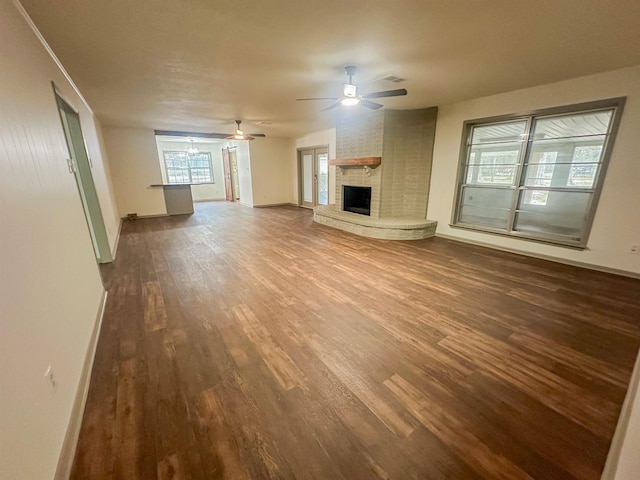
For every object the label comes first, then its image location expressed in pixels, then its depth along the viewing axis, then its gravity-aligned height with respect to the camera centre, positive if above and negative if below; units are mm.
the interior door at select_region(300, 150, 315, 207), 8930 -217
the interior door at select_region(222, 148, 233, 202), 10882 +1
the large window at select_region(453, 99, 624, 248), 3588 -19
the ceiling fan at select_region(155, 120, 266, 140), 6638 +1115
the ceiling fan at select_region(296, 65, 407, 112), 3117 +962
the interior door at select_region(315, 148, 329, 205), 8250 -169
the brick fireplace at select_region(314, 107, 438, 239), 5254 +68
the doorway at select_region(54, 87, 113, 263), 3359 -142
